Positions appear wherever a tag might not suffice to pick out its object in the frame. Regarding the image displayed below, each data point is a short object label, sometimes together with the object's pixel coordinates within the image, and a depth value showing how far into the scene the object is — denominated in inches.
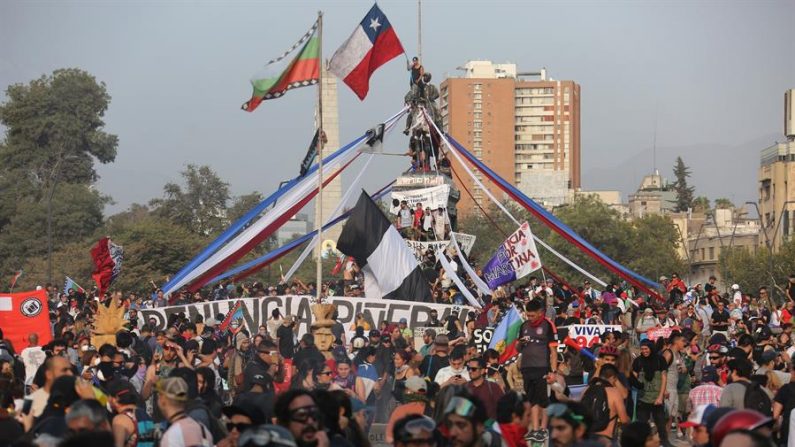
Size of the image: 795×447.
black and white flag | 1133.7
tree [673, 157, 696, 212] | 5531.5
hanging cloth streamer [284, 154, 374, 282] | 1274.6
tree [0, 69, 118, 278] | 3526.1
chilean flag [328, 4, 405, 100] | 1140.5
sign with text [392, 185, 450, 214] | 1355.8
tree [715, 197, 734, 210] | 5776.1
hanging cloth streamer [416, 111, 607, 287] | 1346.5
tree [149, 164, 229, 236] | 3321.9
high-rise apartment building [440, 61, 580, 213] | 6939.0
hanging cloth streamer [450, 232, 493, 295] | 1153.6
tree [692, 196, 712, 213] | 5211.6
